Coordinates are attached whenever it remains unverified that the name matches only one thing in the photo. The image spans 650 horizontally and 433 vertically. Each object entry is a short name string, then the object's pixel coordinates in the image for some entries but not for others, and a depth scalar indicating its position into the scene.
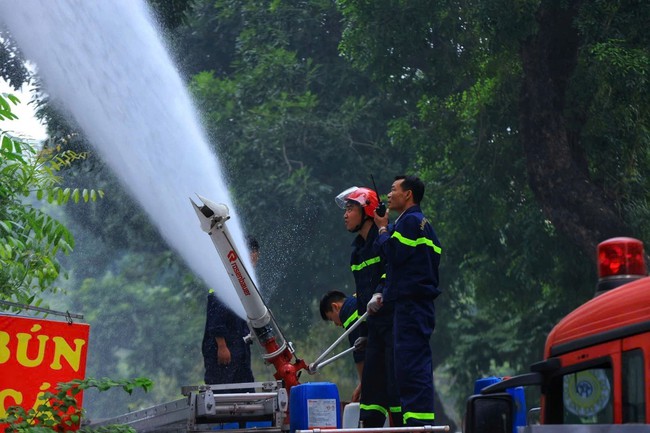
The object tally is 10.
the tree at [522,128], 32.80
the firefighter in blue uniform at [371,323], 14.51
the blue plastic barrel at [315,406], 12.57
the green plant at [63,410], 10.79
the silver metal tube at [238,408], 12.83
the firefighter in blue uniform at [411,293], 13.71
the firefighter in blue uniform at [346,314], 16.12
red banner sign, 11.38
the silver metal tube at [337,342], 15.10
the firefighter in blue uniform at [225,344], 18.13
